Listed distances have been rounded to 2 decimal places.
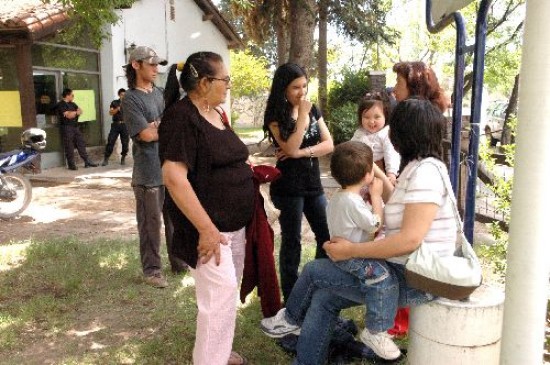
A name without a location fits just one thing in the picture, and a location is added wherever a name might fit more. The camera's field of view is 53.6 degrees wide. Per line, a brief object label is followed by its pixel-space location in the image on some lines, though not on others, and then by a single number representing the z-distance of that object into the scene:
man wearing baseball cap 4.07
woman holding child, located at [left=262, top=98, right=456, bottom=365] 2.26
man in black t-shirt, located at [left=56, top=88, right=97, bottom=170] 11.73
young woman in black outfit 3.35
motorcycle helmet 7.29
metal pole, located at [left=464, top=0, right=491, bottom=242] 2.63
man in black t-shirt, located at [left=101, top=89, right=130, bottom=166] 12.67
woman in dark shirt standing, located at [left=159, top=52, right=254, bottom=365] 2.48
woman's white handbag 2.17
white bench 2.25
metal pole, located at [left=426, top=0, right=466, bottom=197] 2.90
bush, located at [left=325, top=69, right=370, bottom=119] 15.41
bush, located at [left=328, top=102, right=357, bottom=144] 14.18
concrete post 1.41
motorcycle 7.13
